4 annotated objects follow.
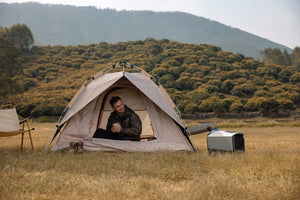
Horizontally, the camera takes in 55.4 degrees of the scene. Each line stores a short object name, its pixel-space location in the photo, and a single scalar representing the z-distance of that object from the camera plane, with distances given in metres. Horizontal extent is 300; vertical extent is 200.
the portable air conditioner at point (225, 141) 4.29
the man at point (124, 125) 5.28
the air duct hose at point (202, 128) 5.67
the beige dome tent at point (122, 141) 5.13
